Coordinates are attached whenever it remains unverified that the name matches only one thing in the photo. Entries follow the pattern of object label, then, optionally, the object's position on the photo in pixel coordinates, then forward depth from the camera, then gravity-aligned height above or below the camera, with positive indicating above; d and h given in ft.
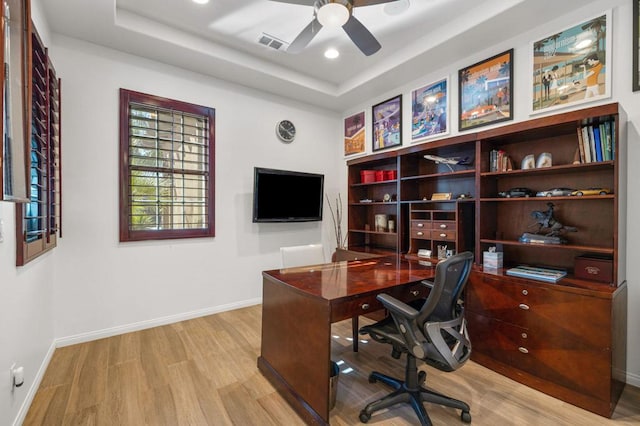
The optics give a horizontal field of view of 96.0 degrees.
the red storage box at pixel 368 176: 12.91 +1.54
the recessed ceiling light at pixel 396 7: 8.04 +5.79
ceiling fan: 6.37 +4.63
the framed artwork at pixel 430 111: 10.68 +3.86
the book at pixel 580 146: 7.07 +1.58
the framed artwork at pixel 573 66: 7.22 +3.87
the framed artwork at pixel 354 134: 14.31 +3.88
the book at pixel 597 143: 6.75 +1.58
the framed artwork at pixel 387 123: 12.41 +3.89
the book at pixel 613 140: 6.39 +1.57
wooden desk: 5.61 -2.20
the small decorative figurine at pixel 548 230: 7.52 -0.53
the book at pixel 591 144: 6.84 +1.58
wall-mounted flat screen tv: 12.21 +0.65
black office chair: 5.24 -2.44
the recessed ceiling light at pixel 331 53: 10.52 +5.84
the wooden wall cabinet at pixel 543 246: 6.21 -1.12
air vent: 9.74 +5.85
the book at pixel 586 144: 6.91 +1.59
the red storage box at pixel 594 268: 6.53 -1.36
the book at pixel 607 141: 6.58 +1.59
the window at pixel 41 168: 6.10 +1.03
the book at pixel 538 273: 6.95 -1.60
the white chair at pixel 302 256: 9.23 -1.51
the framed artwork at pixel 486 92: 8.96 +3.89
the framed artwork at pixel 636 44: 6.77 +3.92
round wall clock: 13.38 +3.75
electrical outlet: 5.23 -3.05
